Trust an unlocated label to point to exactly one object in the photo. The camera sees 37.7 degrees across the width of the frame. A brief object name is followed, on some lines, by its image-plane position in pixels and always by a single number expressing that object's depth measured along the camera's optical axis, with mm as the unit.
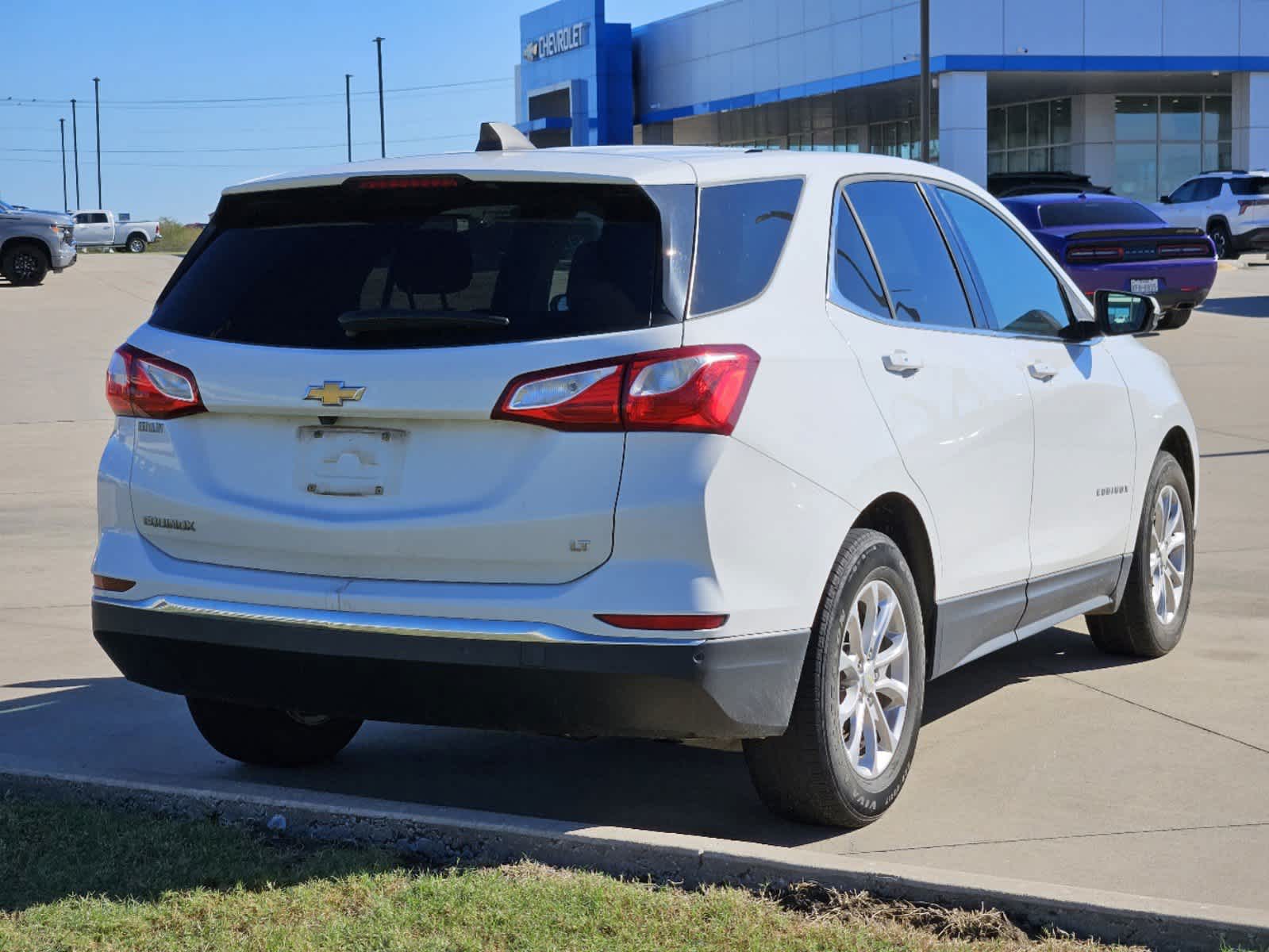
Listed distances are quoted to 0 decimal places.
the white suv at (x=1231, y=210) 42562
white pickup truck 76125
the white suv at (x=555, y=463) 4402
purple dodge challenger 22281
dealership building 51219
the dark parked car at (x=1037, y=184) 35719
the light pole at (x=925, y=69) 37250
